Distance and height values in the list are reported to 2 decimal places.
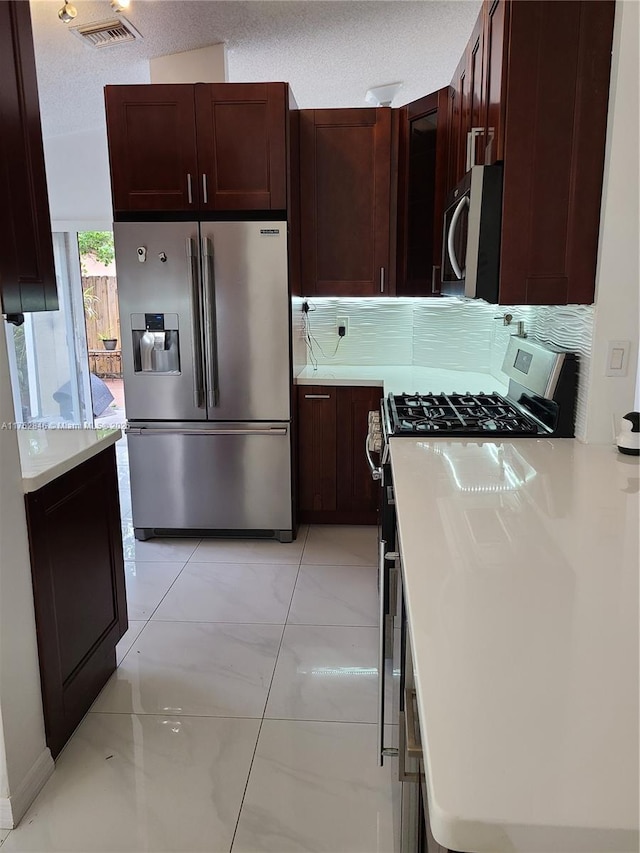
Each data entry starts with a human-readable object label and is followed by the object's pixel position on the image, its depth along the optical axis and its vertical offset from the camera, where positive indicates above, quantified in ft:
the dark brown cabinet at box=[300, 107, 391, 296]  11.12 +1.93
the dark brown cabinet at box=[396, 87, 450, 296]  10.03 +1.91
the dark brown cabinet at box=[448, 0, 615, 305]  5.77 +1.64
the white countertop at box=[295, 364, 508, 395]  10.75 -1.31
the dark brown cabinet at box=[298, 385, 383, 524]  11.44 -2.75
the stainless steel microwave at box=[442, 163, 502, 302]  6.22 +0.79
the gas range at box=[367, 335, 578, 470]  6.79 -1.30
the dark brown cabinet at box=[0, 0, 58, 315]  5.37 +1.14
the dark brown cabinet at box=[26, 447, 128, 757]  5.85 -2.86
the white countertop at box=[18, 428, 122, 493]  5.76 -1.44
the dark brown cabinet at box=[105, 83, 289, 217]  10.14 +2.65
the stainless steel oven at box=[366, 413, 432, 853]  3.16 -2.55
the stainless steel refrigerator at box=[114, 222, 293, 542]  10.44 -1.13
